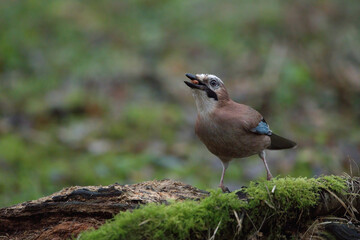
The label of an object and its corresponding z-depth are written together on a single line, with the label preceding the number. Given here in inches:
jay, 377.1
